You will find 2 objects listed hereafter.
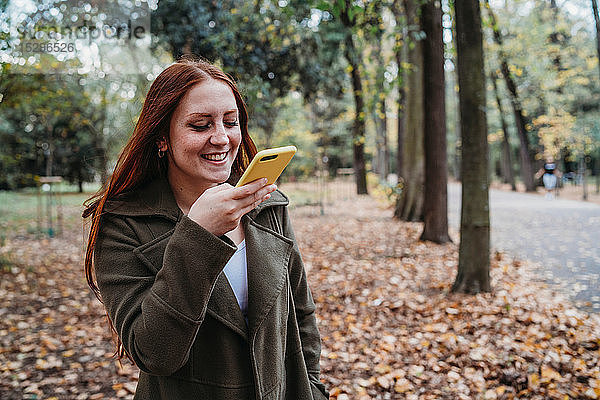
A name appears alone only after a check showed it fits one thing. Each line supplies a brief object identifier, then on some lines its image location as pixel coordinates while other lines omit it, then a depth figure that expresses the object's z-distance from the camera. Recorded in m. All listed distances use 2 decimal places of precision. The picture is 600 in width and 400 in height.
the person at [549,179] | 19.68
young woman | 1.23
